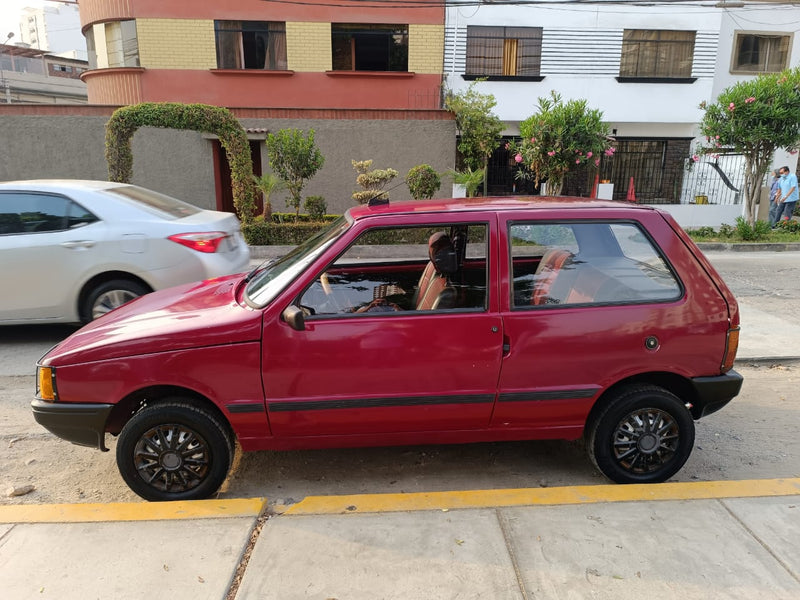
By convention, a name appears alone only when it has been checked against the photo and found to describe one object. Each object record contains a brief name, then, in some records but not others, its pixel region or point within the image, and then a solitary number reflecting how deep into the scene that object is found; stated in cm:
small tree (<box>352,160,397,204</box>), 1290
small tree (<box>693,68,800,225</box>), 1246
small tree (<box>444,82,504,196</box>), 1534
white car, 551
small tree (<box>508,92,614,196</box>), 1254
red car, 302
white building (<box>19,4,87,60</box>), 5409
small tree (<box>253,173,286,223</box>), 1244
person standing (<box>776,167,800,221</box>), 1491
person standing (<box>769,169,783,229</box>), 1536
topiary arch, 1142
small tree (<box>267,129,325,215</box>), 1232
